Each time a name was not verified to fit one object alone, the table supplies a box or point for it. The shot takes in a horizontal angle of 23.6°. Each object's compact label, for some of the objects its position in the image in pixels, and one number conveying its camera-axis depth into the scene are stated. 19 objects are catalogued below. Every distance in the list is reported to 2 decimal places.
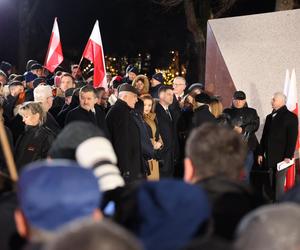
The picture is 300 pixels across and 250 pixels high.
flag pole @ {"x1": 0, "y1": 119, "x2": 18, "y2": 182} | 4.43
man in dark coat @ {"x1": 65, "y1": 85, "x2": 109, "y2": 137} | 9.42
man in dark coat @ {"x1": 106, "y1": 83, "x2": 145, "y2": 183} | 9.83
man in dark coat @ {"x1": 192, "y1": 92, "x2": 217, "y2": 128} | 9.91
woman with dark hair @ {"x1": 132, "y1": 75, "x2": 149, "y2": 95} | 12.07
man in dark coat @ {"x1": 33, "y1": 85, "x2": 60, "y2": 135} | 9.86
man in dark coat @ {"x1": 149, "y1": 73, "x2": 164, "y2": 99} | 13.81
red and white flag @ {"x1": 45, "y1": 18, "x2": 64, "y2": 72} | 14.16
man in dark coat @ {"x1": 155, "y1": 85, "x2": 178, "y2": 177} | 10.97
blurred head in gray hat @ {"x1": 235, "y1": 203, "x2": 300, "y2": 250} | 2.64
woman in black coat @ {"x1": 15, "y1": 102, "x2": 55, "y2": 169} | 8.11
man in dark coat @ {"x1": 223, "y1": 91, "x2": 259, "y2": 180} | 10.87
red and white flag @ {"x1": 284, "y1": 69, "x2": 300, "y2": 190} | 10.90
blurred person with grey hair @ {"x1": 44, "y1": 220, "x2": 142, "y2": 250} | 2.34
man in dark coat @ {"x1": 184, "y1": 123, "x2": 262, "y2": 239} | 3.72
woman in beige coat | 10.55
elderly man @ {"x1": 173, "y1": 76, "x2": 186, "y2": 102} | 13.18
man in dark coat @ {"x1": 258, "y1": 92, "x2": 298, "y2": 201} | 10.71
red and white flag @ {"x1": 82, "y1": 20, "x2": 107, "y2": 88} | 12.23
